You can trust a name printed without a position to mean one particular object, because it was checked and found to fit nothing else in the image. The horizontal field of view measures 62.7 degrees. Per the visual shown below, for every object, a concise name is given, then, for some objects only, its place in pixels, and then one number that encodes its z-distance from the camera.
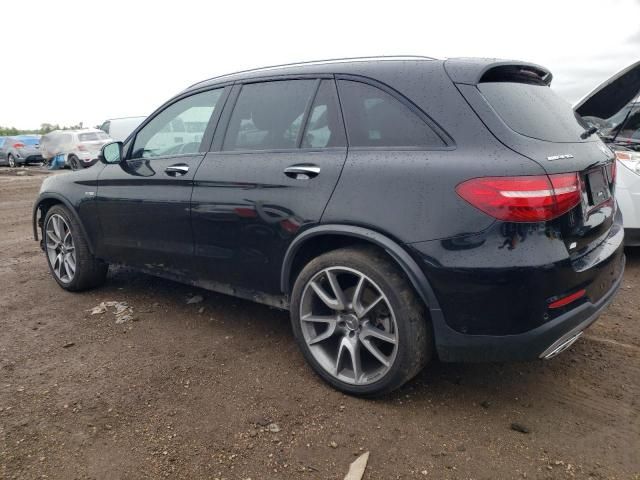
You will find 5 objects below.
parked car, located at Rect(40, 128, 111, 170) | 17.78
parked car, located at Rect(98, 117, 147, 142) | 20.66
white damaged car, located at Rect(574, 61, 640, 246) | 4.52
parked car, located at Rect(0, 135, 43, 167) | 22.98
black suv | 2.33
